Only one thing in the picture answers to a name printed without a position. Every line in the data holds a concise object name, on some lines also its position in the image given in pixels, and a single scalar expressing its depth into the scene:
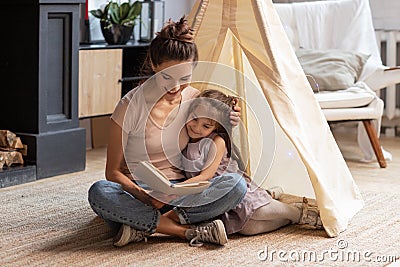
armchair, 3.96
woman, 2.47
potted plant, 4.25
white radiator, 4.84
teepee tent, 2.70
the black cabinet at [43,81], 3.52
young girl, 2.58
